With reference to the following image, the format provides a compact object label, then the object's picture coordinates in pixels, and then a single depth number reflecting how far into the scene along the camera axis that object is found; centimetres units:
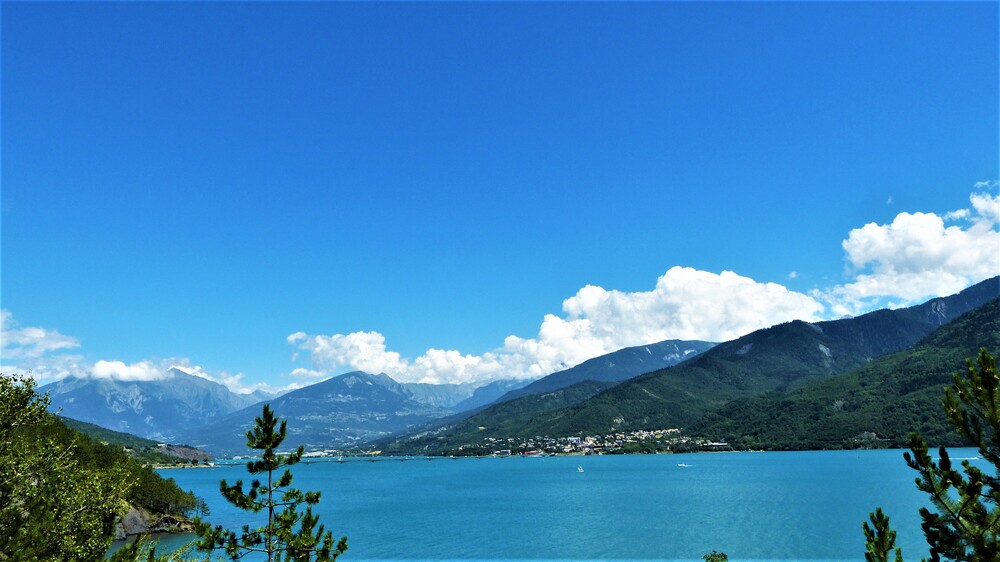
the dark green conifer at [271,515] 2195
